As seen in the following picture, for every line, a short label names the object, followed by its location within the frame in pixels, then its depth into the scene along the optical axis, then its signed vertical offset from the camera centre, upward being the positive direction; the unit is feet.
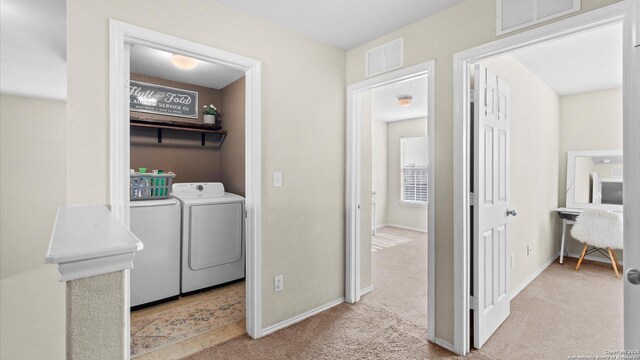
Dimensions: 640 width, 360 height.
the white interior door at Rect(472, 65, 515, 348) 6.80 -0.68
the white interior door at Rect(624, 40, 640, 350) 4.33 -0.66
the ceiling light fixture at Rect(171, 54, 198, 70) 9.24 +3.76
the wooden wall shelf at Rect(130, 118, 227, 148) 10.75 +2.03
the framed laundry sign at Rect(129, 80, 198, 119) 11.18 +3.17
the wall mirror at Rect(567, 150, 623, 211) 12.98 -0.03
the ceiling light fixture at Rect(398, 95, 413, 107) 14.92 +4.03
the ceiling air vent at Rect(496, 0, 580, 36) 5.21 +3.12
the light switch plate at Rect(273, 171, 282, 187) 7.68 -0.01
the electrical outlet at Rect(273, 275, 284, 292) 7.75 -2.78
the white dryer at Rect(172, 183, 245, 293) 9.82 -2.02
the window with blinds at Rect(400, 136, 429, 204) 20.76 +0.68
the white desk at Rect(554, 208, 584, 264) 13.07 -1.74
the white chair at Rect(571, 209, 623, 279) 11.07 -2.01
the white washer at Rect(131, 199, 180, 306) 8.80 -2.28
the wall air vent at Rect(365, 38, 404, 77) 7.79 +3.34
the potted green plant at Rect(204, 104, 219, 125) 12.65 +2.79
